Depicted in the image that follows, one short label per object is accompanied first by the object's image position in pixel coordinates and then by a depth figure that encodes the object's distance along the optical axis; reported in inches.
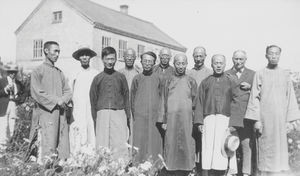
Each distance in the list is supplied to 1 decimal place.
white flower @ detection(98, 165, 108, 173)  131.8
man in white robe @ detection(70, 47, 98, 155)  263.9
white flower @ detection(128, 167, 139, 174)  143.8
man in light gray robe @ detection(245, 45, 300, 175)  226.7
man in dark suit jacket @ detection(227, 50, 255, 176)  243.3
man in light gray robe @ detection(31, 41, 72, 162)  221.8
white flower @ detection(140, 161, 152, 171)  145.6
